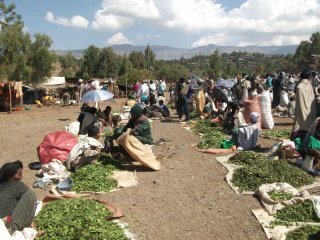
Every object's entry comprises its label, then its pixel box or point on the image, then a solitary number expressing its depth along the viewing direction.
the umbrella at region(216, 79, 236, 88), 11.58
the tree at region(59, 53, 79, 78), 46.45
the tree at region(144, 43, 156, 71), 47.92
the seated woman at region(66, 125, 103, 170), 5.17
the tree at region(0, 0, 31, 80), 19.06
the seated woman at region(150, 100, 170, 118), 10.43
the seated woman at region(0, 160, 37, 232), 3.11
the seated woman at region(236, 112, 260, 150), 6.08
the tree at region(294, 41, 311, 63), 58.81
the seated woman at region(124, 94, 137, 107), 9.98
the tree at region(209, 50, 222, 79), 47.12
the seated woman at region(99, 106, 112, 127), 8.29
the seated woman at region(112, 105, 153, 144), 5.57
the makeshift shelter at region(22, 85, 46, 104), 19.23
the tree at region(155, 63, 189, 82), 45.67
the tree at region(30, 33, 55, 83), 22.16
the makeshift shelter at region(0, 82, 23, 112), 14.28
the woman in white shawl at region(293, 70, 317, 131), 5.69
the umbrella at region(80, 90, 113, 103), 7.83
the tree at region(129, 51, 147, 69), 46.01
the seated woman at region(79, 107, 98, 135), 6.54
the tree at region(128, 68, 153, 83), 25.18
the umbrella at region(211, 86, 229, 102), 9.41
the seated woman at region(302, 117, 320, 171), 4.76
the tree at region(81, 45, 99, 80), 40.82
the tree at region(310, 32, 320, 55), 58.23
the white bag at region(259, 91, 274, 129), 7.79
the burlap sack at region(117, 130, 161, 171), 5.19
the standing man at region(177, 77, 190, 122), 9.46
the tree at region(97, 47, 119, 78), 40.68
